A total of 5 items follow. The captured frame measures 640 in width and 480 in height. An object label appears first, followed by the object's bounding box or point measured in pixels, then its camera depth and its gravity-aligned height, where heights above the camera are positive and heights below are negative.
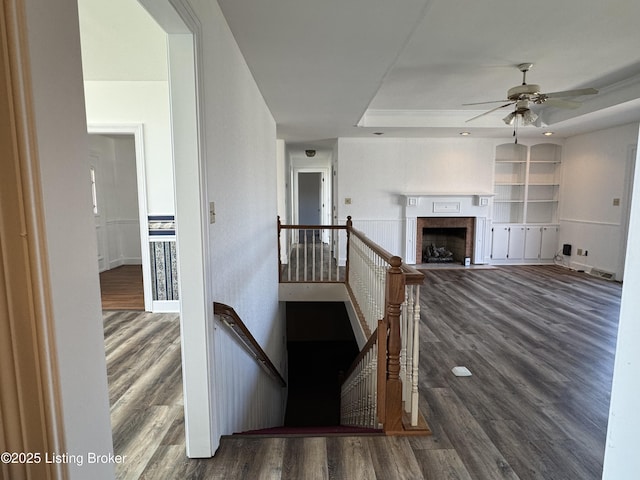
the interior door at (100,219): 5.68 -0.27
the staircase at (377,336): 1.95 -1.06
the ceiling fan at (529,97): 3.36 +1.11
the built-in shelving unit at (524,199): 6.95 +0.09
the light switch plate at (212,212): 1.72 -0.04
